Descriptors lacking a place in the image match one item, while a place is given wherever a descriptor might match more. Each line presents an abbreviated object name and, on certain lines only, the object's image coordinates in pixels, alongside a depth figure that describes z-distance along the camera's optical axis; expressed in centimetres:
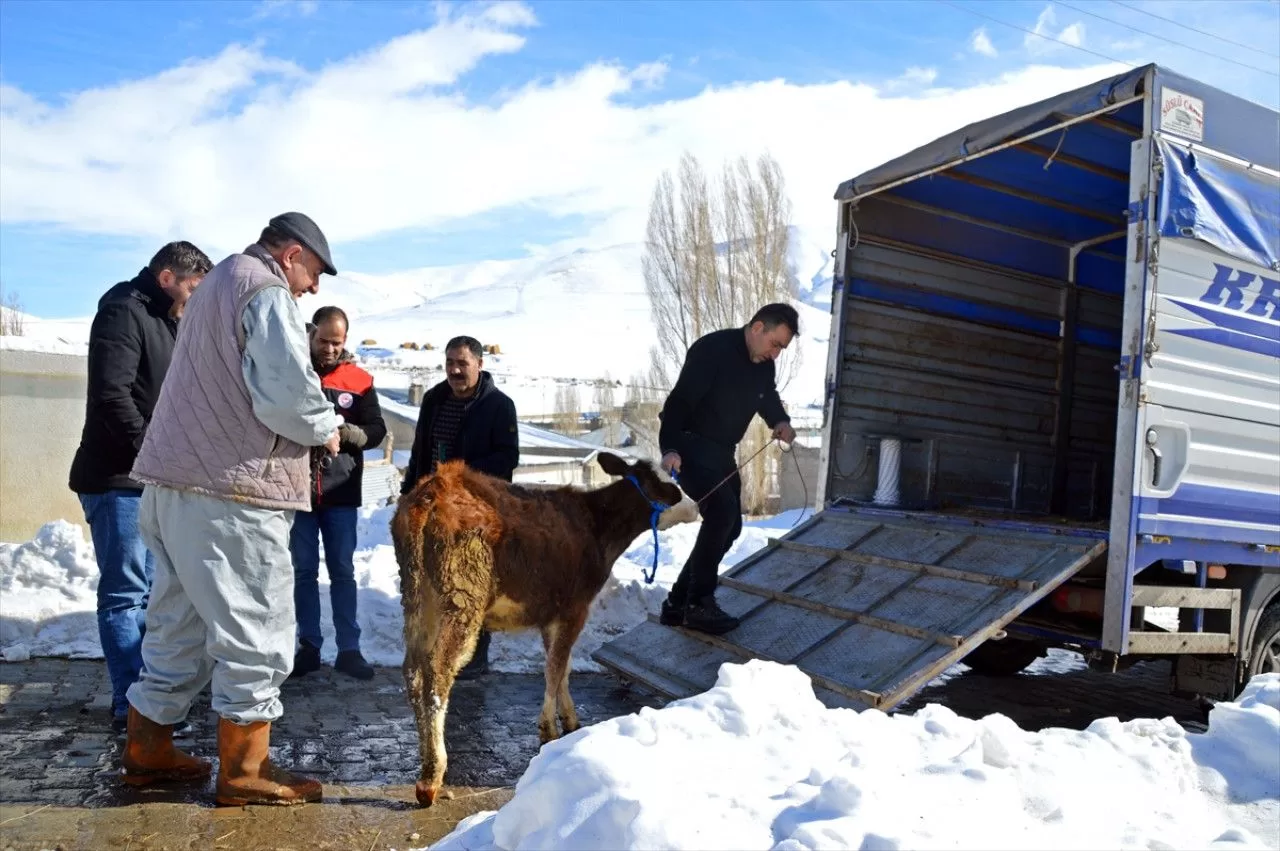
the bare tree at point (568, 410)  4555
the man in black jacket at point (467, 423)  611
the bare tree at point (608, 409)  4235
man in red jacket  605
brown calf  430
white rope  763
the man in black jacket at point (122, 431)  472
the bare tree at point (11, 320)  3544
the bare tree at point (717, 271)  2497
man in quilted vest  377
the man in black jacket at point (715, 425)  599
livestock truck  524
